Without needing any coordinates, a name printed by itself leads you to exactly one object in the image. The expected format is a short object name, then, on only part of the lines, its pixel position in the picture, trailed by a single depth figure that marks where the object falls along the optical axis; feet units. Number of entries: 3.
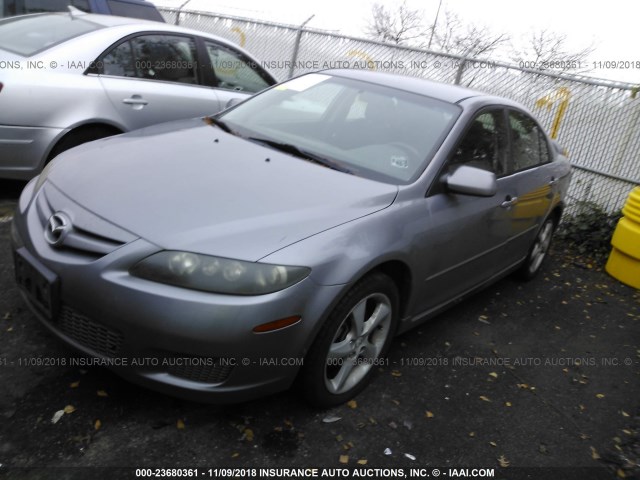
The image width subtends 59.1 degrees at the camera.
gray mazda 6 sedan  7.55
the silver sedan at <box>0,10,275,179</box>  13.84
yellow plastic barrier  17.88
